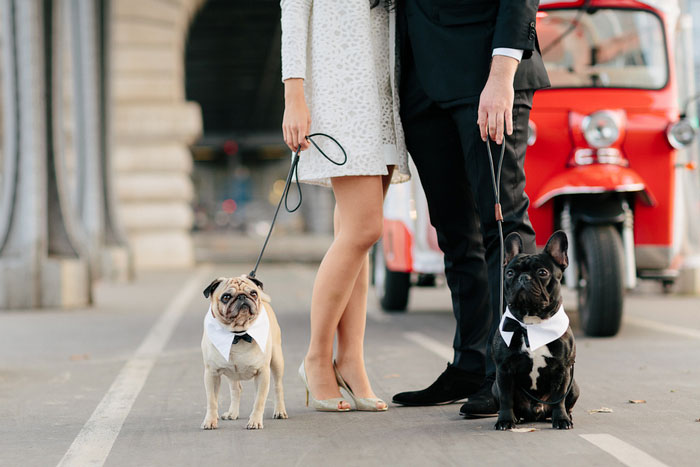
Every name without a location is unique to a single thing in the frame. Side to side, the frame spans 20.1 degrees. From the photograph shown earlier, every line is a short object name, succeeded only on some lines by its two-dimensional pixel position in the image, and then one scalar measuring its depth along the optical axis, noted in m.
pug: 7.09
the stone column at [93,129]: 27.52
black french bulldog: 6.75
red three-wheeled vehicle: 12.65
